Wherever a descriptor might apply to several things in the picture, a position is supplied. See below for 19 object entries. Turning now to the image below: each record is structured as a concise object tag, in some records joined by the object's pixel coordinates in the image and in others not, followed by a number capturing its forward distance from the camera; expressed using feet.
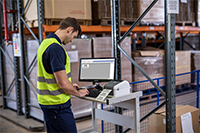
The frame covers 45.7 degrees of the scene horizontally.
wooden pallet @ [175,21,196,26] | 24.03
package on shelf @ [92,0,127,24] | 18.72
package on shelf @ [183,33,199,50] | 37.99
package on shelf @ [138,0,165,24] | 21.07
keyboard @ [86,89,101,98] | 9.37
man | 8.52
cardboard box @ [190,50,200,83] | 25.99
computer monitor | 10.94
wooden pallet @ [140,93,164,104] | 21.36
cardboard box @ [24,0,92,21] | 16.65
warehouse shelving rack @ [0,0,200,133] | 9.61
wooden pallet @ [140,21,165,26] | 21.76
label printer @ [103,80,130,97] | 9.11
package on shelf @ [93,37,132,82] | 18.67
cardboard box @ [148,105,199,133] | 11.64
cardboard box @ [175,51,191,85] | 24.20
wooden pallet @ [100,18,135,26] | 19.16
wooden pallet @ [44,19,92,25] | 16.81
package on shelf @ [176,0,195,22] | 23.71
